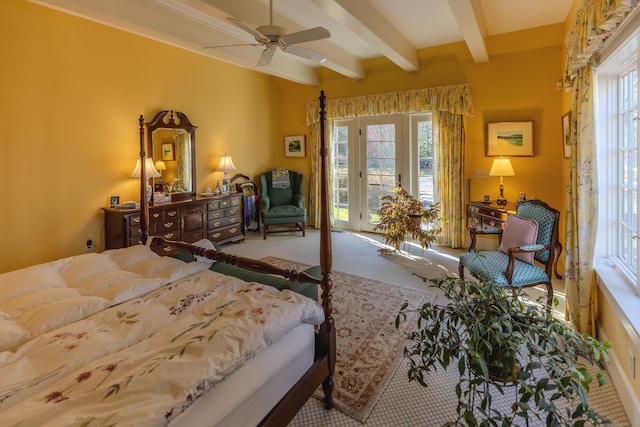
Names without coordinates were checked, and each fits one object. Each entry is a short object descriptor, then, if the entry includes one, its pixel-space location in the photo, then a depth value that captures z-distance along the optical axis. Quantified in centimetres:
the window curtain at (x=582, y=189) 246
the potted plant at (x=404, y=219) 461
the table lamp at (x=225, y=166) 564
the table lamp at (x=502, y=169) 435
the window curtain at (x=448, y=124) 495
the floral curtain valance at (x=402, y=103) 490
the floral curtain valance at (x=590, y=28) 183
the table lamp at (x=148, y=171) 434
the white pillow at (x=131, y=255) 235
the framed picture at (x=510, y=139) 448
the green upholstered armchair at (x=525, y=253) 284
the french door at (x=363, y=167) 582
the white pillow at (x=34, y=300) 167
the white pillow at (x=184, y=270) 214
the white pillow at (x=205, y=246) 262
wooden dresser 408
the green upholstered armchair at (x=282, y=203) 590
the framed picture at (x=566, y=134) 359
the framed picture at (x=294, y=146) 675
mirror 478
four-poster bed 109
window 236
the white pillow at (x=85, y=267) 211
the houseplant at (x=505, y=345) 107
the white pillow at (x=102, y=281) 193
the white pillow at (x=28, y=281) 183
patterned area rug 204
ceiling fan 289
